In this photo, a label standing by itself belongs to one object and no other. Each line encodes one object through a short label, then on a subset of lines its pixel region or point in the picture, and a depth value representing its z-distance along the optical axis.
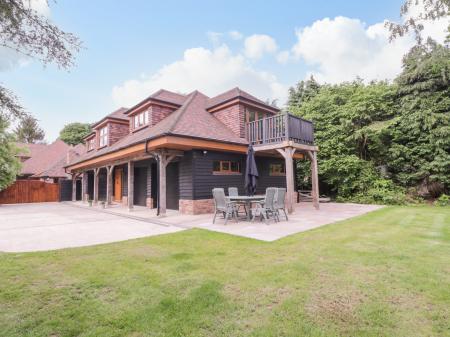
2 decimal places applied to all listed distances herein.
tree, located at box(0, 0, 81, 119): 2.72
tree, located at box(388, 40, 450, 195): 12.63
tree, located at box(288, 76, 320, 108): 20.75
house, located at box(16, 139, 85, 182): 23.15
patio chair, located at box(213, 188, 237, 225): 7.51
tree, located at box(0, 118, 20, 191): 17.14
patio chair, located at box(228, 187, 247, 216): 9.14
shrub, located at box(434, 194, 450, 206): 12.49
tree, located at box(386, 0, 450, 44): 4.63
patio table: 7.65
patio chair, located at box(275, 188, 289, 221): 7.72
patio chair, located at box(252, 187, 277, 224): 7.37
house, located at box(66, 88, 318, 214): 9.73
